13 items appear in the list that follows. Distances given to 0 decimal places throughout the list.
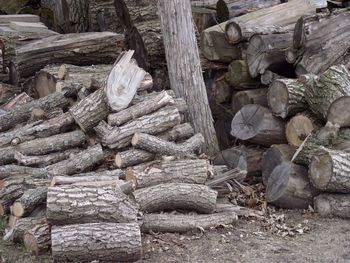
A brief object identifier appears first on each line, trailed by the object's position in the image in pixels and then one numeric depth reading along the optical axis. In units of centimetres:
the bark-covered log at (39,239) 923
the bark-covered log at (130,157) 1098
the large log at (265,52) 1317
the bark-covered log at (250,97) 1326
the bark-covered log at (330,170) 1072
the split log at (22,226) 953
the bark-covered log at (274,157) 1187
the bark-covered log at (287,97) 1200
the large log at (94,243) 880
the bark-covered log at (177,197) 1014
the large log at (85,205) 895
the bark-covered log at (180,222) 993
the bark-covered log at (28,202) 985
